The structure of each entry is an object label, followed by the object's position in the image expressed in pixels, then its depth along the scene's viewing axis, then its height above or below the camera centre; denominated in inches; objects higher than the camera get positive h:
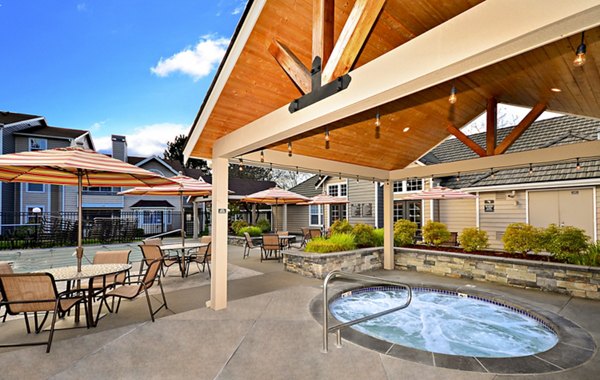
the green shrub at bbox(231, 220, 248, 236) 630.6 -56.1
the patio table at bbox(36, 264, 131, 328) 154.3 -40.1
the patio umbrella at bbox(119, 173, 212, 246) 292.0 +11.8
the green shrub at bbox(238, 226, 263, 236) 582.9 -61.3
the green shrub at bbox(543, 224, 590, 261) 237.0 -36.2
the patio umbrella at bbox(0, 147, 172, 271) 151.3 +18.9
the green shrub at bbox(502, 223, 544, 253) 255.6 -36.4
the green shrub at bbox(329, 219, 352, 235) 378.9 -38.0
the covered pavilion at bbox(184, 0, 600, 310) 74.4 +51.3
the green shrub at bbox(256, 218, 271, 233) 681.6 -58.9
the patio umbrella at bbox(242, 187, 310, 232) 429.1 +4.5
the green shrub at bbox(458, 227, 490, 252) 296.8 -42.3
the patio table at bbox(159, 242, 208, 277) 286.3 -47.2
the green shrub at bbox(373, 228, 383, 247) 356.9 -49.5
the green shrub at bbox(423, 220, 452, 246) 331.9 -40.2
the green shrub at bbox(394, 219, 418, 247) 351.9 -41.5
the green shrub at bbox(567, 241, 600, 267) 226.1 -47.1
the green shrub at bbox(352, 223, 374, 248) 360.0 -45.4
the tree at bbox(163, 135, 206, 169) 1149.1 +197.9
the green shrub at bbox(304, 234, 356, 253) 309.0 -48.4
